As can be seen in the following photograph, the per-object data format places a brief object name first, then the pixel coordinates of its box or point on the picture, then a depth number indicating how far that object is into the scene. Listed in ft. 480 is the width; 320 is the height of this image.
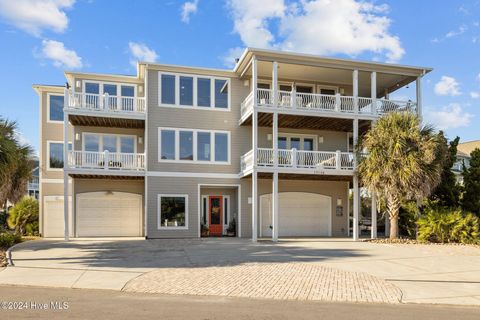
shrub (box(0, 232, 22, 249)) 53.45
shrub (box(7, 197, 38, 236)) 76.18
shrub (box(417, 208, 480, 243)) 59.67
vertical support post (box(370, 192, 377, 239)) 66.69
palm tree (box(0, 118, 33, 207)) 45.62
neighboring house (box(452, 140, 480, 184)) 154.10
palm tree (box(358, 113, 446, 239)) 59.16
